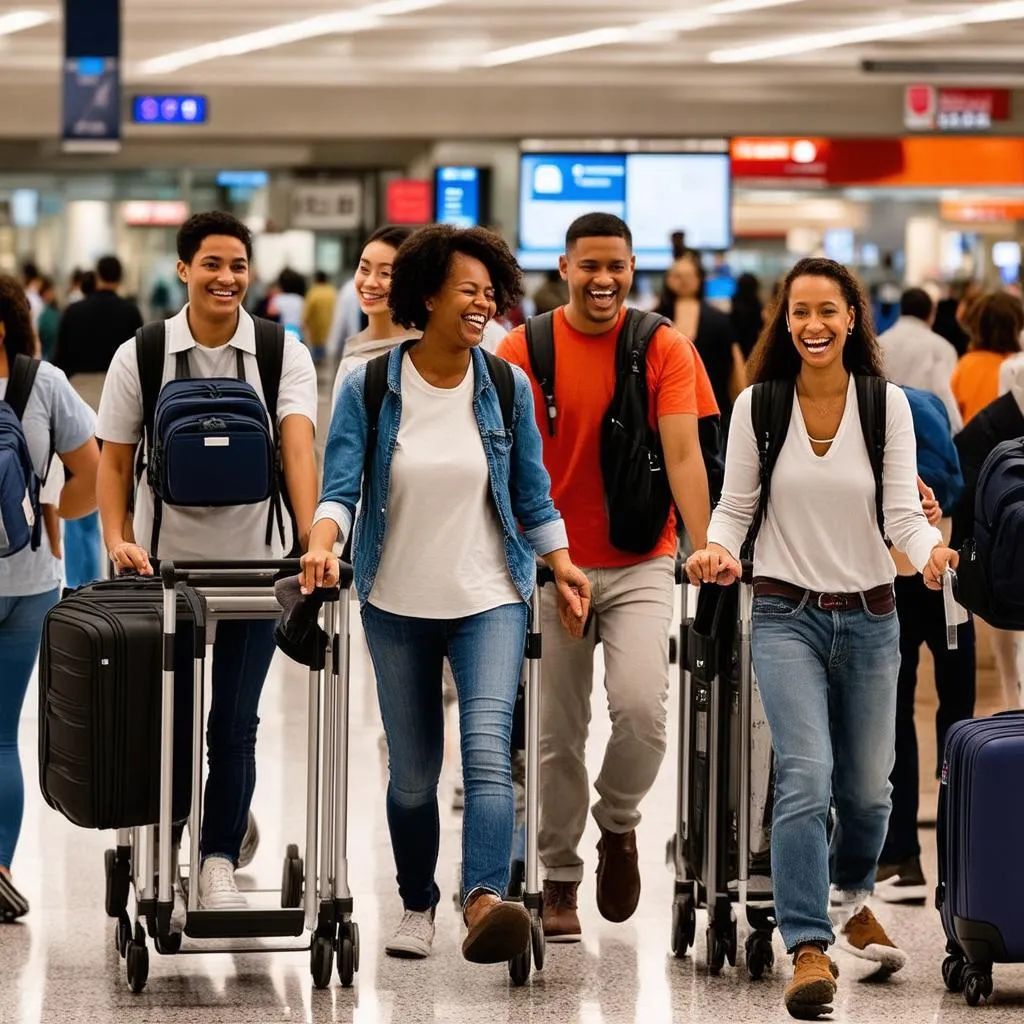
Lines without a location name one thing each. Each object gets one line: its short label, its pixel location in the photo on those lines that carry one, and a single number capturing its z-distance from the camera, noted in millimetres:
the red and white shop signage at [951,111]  39152
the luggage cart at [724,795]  8646
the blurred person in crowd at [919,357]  15650
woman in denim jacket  8131
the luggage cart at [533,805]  8298
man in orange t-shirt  8987
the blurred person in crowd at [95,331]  20941
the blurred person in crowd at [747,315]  25981
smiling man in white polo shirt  8904
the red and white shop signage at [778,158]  43886
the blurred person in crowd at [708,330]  21177
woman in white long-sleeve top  8076
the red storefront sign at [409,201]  41519
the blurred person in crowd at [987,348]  15441
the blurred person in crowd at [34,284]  33332
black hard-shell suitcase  8069
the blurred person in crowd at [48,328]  32692
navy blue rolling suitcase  8257
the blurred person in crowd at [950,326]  18713
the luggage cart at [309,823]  8089
